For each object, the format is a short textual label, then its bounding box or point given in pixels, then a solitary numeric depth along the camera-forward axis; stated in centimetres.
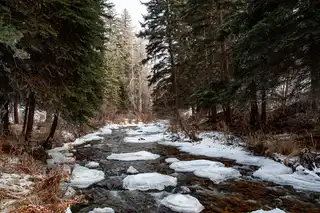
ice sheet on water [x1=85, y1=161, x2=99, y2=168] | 787
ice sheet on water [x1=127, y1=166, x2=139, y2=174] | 723
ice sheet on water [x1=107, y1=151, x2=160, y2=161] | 920
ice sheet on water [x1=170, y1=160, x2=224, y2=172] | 739
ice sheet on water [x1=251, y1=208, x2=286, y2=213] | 423
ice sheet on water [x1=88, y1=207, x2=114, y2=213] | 440
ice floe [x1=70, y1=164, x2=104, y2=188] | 595
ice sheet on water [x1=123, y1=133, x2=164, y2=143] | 1391
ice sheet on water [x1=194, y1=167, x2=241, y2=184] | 638
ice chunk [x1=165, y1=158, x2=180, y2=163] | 852
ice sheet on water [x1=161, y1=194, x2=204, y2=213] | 447
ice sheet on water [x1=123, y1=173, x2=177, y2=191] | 584
